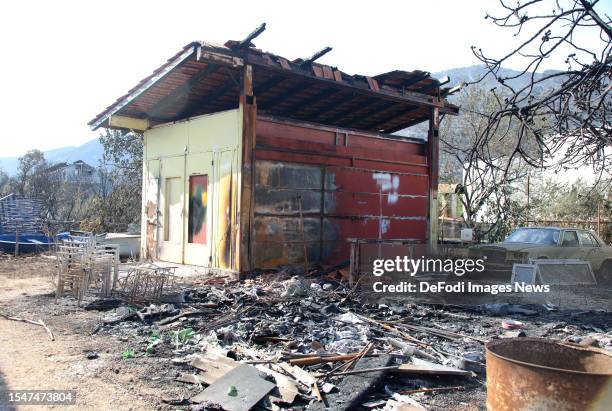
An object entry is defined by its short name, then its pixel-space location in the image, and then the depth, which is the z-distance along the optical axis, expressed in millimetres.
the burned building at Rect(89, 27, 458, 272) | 11086
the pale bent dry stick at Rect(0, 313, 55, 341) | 6547
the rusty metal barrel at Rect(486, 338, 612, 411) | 2775
